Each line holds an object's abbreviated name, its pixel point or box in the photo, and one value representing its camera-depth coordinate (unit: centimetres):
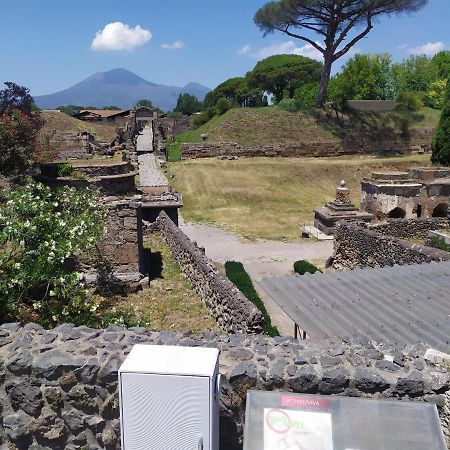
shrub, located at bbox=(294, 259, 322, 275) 1511
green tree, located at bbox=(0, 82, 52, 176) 1422
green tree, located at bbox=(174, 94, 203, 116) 11044
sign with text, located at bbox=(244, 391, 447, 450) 312
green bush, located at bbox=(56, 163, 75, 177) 1273
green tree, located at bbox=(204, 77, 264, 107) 7181
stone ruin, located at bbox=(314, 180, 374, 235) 2086
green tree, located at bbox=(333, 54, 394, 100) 6188
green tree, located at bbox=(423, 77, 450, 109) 6104
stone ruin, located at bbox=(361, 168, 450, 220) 2184
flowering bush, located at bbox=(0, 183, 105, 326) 744
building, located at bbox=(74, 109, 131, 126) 6344
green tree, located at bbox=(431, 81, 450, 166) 3056
